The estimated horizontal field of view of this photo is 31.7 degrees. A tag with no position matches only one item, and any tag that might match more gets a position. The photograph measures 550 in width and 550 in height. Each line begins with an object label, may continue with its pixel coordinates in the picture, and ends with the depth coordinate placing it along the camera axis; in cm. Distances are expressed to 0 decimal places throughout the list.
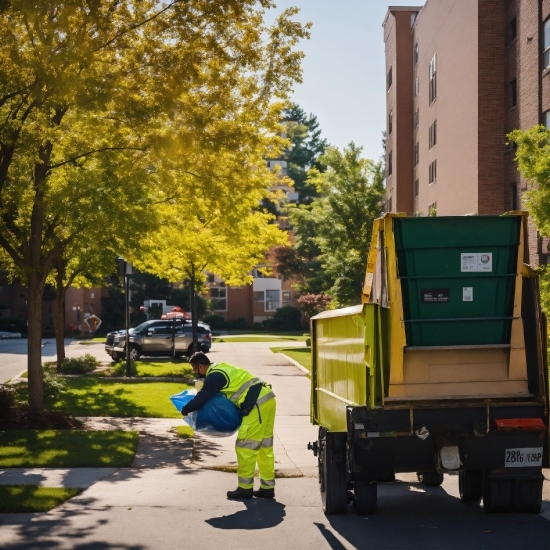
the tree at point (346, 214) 4325
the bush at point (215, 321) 8176
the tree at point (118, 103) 1441
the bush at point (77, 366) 2964
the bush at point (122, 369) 2880
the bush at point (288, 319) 8194
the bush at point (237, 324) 8325
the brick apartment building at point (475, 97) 2834
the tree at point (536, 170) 1566
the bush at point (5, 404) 1598
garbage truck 831
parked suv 3731
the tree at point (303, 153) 9850
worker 1003
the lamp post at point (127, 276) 2673
